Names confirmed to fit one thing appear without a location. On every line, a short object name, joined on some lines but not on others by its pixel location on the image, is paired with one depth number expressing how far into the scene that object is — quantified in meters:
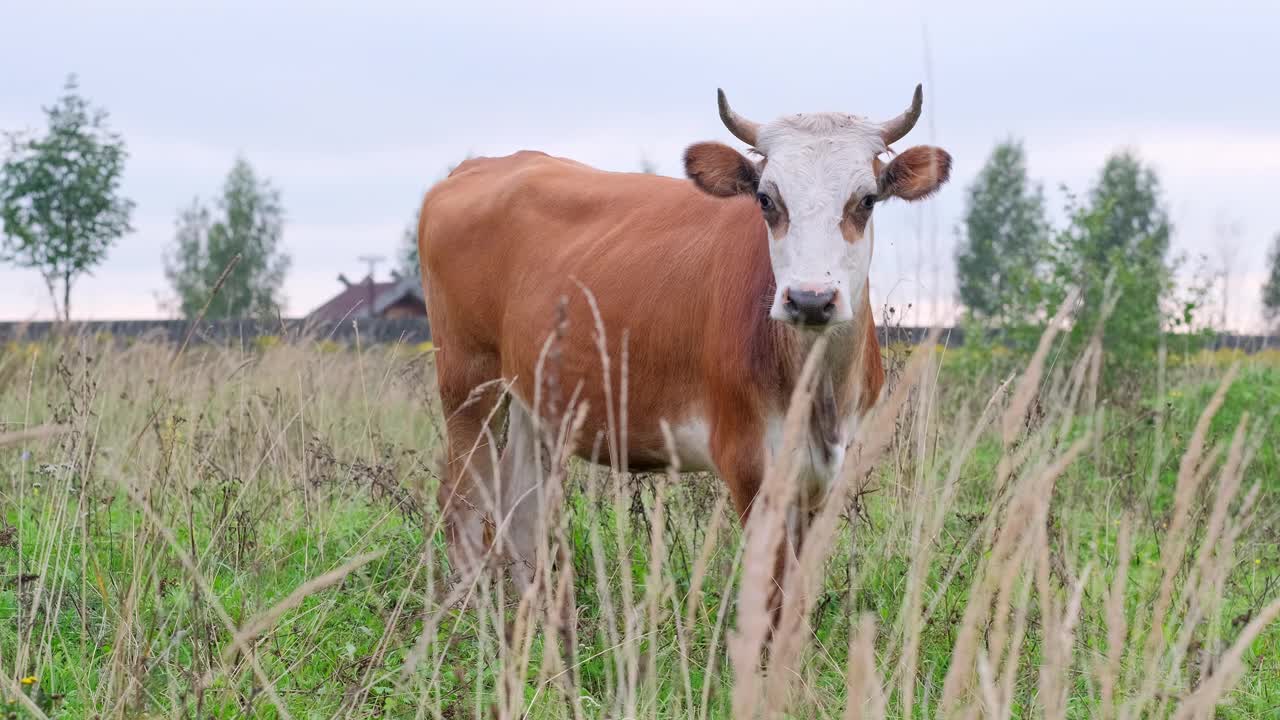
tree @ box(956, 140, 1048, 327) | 55.72
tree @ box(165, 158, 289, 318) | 54.44
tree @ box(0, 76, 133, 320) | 28.06
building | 60.00
